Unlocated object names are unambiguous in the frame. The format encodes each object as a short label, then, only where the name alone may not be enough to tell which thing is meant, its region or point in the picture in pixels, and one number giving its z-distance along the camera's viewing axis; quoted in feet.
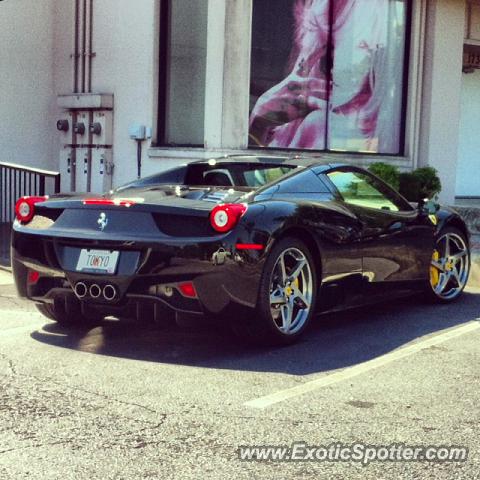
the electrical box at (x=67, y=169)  50.98
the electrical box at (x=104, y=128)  48.65
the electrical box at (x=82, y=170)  50.03
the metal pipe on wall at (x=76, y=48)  50.06
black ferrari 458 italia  18.92
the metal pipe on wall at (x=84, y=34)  49.70
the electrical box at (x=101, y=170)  48.75
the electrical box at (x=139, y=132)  46.68
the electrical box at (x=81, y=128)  49.93
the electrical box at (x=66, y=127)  50.75
